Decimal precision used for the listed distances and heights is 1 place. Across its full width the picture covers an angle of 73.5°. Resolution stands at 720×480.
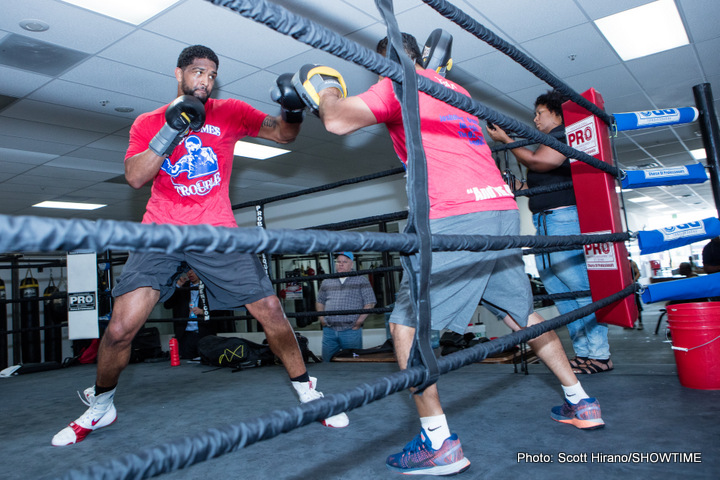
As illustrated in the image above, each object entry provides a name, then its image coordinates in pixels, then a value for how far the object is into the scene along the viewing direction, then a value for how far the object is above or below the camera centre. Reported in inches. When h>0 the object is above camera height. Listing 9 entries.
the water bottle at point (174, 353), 137.9 -13.0
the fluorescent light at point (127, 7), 116.6 +74.6
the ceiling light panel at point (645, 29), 142.4 +72.8
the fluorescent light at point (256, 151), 233.8 +74.2
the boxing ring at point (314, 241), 15.5 +2.4
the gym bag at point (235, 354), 122.8 -13.7
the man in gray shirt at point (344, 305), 155.8 -4.8
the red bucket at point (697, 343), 62.1 -11.6
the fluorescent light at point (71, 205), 308.5 +73.3
